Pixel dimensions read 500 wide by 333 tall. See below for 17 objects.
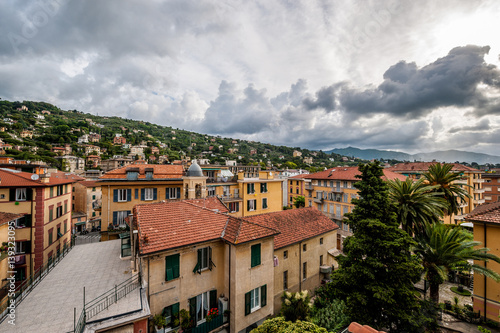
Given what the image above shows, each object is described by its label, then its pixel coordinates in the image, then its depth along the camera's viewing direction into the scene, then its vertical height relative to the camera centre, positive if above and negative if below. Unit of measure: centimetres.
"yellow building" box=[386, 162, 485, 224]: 4459 -454
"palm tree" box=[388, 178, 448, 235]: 1673 -325
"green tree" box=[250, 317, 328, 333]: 709 -621
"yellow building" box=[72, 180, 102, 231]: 5517 -1074
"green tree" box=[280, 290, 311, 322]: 1360 -985
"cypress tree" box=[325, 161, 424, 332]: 1182 -636
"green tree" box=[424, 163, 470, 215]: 1952 -183
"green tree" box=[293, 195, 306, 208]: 5903 -1073
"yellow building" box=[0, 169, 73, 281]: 1969 -469
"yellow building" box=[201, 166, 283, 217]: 3200 -411
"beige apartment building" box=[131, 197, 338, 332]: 1077 -583
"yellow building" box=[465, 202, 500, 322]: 1427 -743
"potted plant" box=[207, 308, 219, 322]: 1160 -883
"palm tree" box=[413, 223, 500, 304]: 1431 -659
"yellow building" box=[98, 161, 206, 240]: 2408 -288
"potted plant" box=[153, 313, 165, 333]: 1006 -798
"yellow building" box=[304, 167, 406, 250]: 3862 -526
